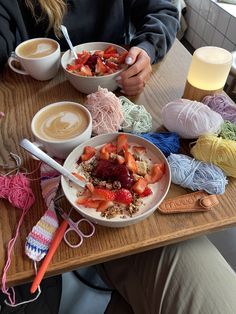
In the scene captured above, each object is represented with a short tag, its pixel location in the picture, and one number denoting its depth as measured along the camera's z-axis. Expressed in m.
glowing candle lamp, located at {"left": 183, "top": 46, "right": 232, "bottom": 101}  0.60
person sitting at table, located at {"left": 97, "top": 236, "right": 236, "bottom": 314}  0.54
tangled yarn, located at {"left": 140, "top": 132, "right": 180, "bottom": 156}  0.56
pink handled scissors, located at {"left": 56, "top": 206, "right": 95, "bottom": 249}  0.45
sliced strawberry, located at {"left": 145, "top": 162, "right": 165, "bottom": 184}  0.50
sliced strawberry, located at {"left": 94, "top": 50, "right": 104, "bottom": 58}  0.73
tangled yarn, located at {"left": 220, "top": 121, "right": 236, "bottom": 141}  0.56
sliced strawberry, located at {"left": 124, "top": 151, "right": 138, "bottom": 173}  0.50
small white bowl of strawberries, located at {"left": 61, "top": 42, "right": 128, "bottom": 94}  0.67
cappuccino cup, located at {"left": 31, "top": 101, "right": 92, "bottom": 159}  0.53
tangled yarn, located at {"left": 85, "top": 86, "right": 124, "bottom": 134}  0.59
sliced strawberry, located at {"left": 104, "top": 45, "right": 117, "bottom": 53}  0.76
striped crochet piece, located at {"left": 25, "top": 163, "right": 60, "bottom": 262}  0.43
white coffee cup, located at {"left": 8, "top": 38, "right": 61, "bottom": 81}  0.71
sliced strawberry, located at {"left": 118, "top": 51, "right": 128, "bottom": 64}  0.73
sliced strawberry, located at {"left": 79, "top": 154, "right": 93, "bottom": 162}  0.53
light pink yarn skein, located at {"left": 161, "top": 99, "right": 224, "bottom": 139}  0.55
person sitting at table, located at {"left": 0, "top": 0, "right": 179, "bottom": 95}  0.73
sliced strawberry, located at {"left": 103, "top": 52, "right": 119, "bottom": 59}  0.74
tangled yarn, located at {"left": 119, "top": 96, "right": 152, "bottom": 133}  0.60
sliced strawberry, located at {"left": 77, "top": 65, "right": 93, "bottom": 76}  0.69
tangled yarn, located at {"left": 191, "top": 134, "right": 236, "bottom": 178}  0.51
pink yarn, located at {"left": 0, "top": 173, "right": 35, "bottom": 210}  0.49
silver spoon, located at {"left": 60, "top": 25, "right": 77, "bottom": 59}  0.75
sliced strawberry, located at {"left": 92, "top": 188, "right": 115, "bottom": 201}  0.46
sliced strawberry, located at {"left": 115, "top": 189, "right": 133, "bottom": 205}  0.46
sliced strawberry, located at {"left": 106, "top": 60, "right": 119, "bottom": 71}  0.71
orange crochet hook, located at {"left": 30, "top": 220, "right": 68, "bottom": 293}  0.41
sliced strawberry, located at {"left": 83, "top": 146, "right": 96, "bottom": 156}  0.53
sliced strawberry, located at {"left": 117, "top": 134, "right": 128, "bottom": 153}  0.54
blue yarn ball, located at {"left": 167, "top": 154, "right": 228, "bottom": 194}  0.50
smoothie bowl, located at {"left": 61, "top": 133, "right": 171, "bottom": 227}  0.46
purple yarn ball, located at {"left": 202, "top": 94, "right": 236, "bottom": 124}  0.61
